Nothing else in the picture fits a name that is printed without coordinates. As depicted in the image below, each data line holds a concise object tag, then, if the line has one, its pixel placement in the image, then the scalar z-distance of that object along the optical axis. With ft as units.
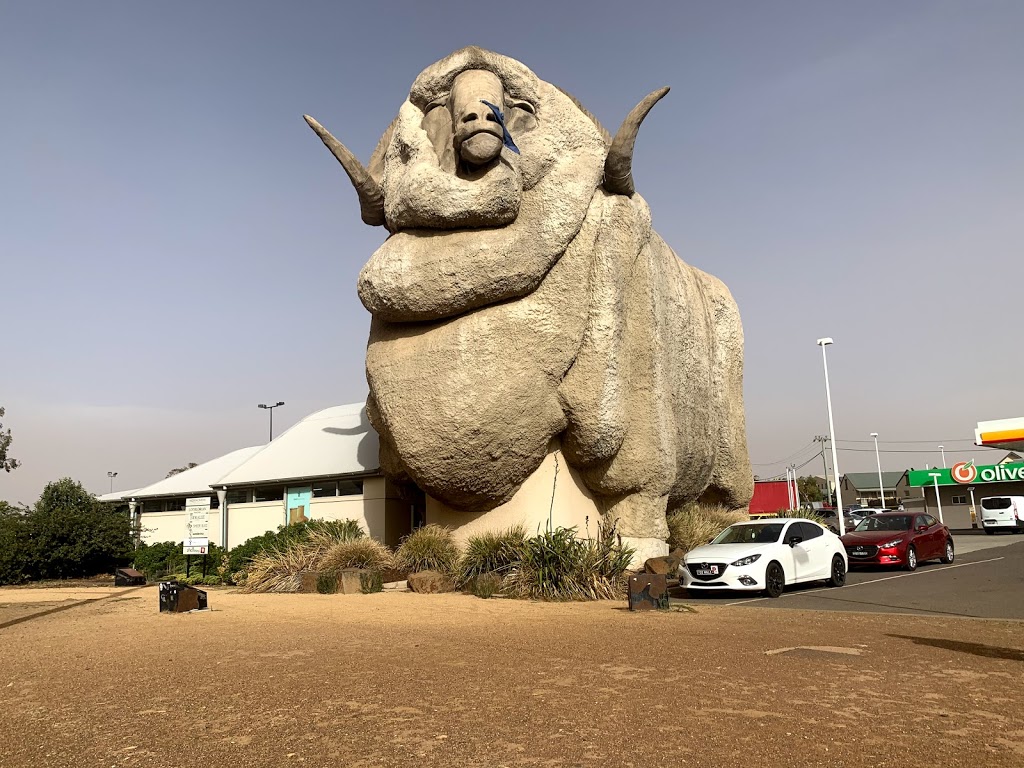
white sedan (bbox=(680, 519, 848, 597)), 39.81
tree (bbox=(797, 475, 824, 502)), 257.30
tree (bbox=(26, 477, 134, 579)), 70.74
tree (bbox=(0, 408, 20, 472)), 142.20
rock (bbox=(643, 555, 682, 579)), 47.32
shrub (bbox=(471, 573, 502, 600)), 42.32
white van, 107.04
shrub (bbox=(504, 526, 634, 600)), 40.88
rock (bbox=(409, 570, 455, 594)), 45.06
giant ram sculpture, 45.29
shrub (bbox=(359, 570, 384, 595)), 46.62
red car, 52.54
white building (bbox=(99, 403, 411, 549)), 67.21
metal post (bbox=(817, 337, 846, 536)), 83.35
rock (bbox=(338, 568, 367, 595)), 46.88
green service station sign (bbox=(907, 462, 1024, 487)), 124.98
